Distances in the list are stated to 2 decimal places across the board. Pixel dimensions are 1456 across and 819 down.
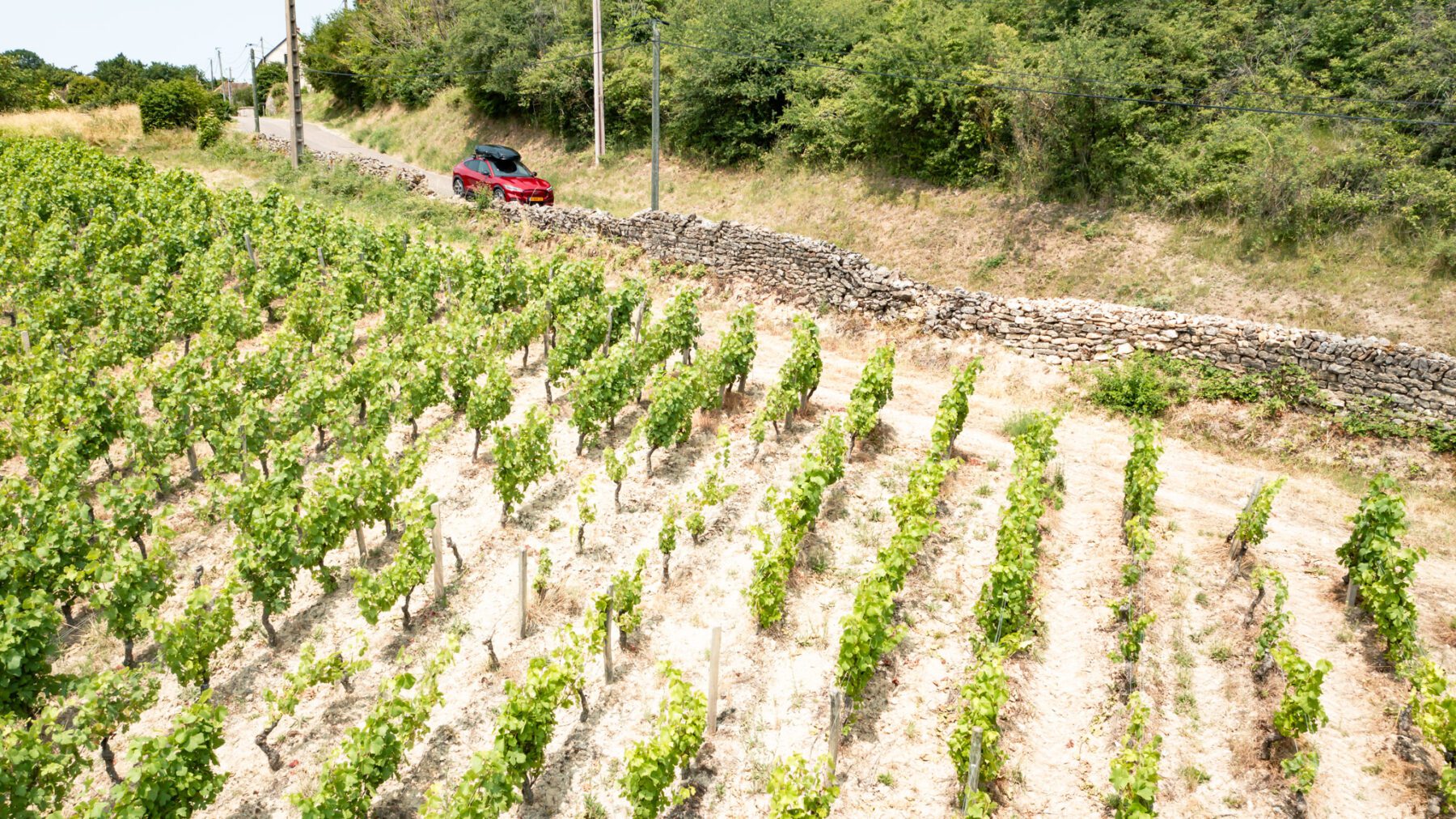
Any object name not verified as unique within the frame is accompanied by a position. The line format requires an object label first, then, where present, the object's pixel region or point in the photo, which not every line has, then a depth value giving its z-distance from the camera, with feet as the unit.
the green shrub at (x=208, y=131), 122.11
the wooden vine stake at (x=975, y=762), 24.56
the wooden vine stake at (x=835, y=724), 26.86
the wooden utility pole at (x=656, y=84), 74.18
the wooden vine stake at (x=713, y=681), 27.66
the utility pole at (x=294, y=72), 88.58
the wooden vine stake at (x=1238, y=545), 35.69
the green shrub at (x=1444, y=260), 53.42
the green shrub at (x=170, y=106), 129.08
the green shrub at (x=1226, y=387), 47.16
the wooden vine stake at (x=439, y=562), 33.60
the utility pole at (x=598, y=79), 90.17
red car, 83.51
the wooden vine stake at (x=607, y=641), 29.71
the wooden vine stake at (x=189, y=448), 41.16
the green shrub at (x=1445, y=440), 43.01
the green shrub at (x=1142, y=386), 48.44
